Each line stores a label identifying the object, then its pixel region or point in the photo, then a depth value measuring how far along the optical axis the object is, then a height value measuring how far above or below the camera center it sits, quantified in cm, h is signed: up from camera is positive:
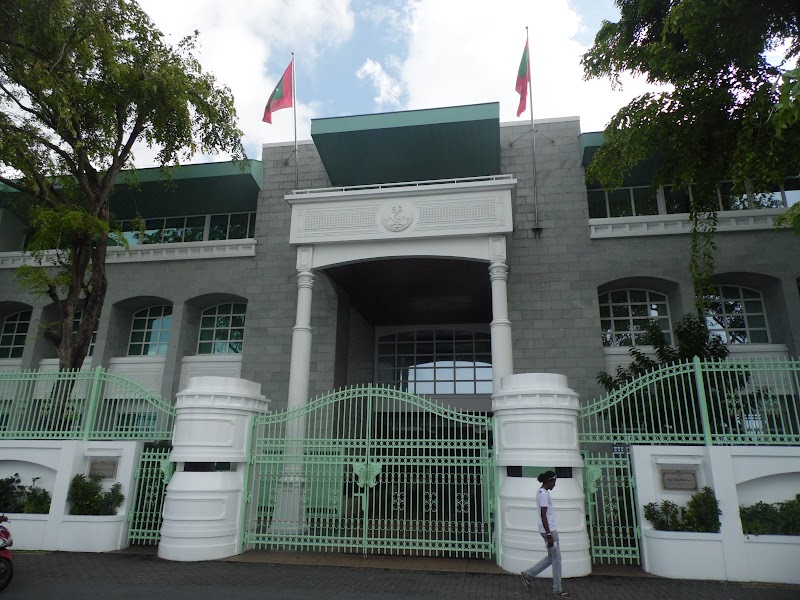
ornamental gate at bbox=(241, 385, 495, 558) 879 -5
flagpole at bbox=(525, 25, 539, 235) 1498 +691
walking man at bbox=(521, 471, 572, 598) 686 -61
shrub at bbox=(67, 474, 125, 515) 948 -37
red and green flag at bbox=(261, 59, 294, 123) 1474 +964
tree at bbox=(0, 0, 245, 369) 1169 +801
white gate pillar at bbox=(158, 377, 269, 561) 875 +10
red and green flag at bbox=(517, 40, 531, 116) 1395 +958
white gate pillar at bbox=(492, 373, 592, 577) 788 +30
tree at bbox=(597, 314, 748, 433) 1035 +256
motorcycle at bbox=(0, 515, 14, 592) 697 -107
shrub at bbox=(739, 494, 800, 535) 757 -41
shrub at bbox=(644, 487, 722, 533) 779 -39
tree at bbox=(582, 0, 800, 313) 962 +701
